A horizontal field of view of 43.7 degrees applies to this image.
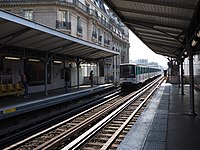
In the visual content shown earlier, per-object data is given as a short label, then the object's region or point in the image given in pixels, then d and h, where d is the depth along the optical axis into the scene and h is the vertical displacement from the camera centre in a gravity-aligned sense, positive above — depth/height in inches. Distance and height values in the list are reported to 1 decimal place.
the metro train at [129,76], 1007.0 -15.6
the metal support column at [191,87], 391.4 -24.1
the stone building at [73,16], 1263.5 +315.7
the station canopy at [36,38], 399.9 +76.4
